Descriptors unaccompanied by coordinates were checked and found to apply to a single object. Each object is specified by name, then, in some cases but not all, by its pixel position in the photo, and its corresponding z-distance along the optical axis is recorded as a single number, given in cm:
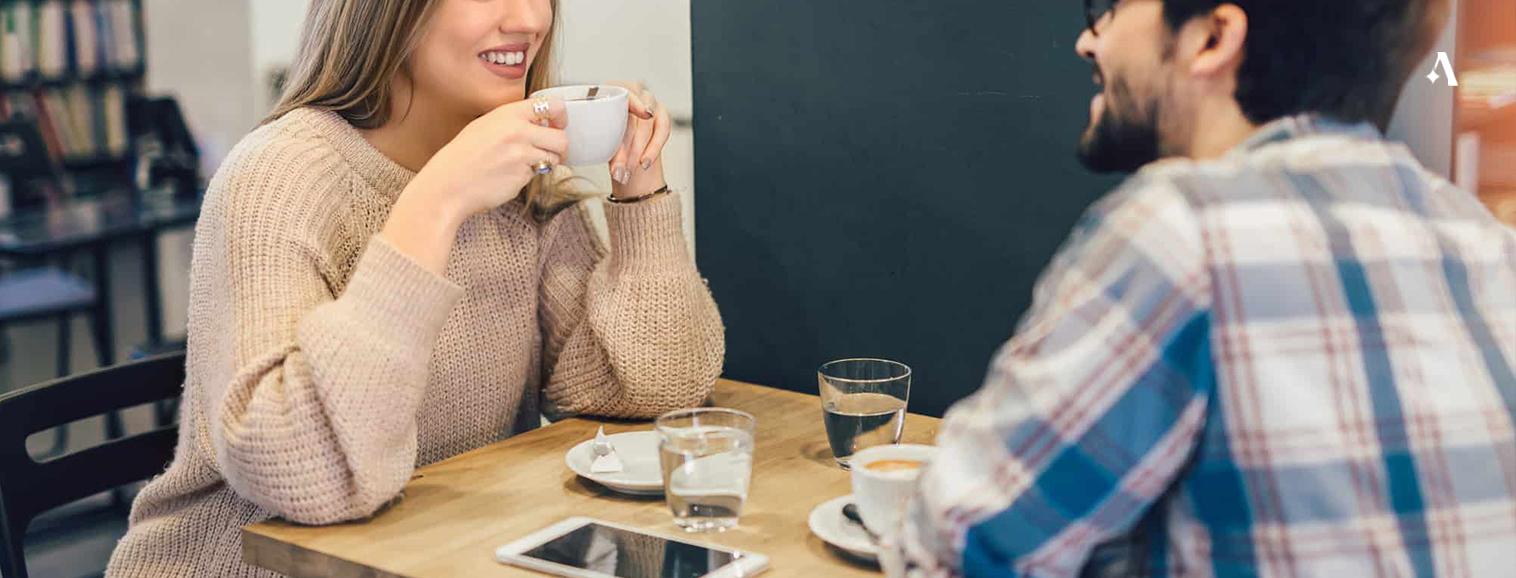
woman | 133
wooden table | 124
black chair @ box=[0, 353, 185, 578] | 154
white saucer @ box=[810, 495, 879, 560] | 121
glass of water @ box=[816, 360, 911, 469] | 147
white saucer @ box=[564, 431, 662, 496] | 139
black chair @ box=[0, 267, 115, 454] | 408
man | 85
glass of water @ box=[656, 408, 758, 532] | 127
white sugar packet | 143
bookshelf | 581
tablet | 119
